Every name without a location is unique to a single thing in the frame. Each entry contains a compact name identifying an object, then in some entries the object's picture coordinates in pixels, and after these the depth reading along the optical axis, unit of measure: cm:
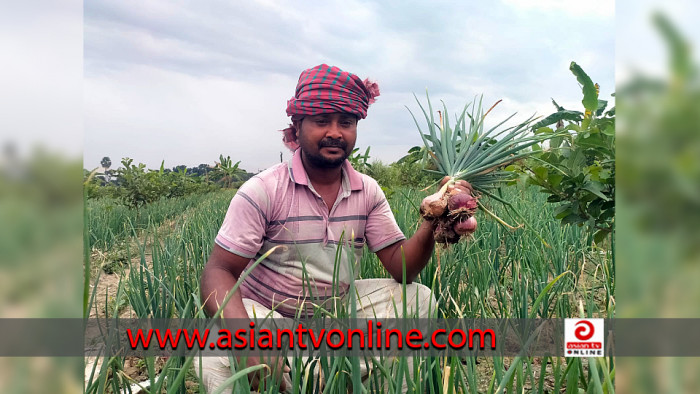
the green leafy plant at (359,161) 454
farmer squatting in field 134
